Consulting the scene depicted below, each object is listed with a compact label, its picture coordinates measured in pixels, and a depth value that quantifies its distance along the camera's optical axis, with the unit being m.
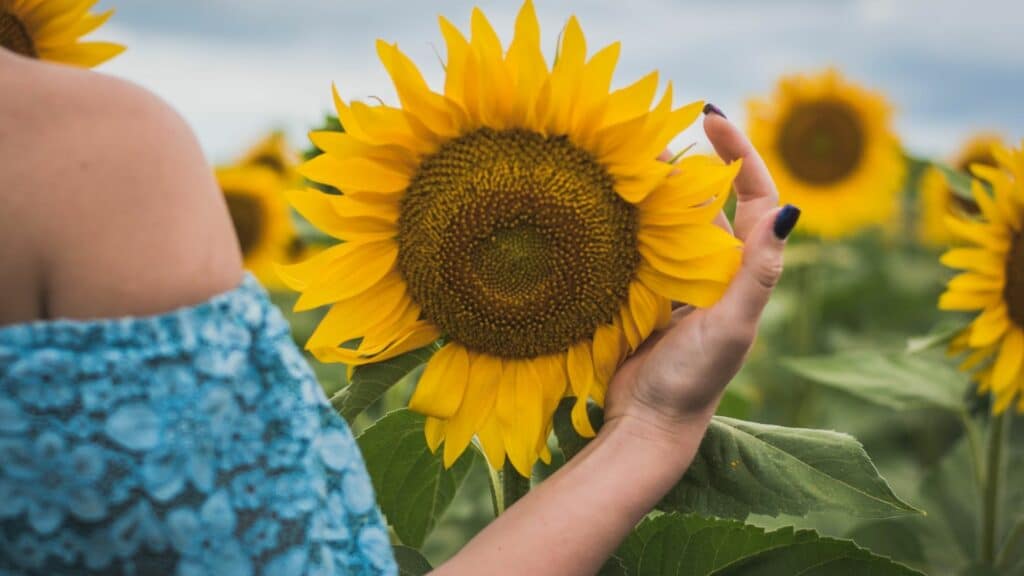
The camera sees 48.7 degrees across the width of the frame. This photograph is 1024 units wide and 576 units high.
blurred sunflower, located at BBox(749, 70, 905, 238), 4.07
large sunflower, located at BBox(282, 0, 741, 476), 1.13
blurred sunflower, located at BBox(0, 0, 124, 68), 1.84
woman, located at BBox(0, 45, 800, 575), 0.82
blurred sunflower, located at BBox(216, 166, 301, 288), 4.10
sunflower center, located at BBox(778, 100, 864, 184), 4.07
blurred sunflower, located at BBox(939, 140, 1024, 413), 2.00
